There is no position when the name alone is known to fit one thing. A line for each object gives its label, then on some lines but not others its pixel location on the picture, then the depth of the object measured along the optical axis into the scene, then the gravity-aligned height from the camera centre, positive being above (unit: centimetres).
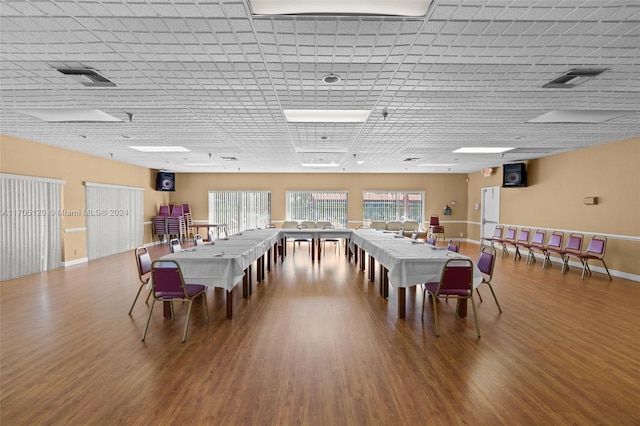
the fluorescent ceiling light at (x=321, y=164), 1084 +140
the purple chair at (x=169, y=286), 362 -89
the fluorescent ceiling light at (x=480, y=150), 777 +140
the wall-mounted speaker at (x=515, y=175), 952 +96
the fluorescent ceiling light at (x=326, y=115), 494 +142
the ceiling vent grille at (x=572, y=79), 331 +136
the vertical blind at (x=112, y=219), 892 -40
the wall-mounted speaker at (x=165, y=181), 1216 +90
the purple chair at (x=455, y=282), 377 -85
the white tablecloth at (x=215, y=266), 405 -75
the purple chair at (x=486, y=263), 431 -74
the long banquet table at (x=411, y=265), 410 -73
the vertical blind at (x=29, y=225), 644 -44
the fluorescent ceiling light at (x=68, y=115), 478 +135
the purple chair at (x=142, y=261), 432 -75
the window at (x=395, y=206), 1399 +5
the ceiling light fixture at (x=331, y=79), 345 +136
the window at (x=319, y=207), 1391 +0
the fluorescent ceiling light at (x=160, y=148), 773 +136
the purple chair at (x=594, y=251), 663 -86
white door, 1136 -7
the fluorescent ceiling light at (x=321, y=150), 789 +138
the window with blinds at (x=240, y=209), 1389 -12
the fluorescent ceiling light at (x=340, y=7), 223 +137
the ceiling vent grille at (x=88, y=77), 332 +134
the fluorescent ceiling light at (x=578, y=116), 474 +137
